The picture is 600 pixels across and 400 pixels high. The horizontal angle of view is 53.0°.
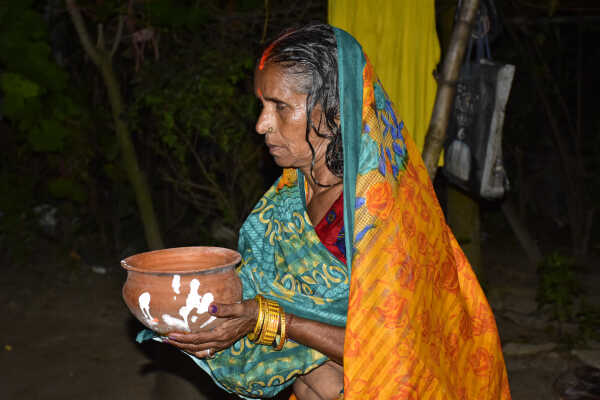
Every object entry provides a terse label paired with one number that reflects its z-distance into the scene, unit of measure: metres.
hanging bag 2.97
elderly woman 1.52
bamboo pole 3.00
